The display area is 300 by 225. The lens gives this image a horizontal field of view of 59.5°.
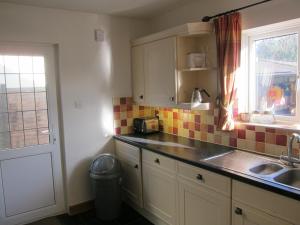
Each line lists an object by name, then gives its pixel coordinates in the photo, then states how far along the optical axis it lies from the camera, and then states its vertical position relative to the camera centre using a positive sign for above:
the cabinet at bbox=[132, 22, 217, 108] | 2.59 +0.27
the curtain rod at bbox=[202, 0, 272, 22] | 2.16 +0.69
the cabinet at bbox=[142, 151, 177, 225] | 2.41 -0.95
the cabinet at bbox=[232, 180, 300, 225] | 1.50 -0.74
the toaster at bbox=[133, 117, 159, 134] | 3.25 -0.43
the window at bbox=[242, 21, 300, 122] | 2.18 +0.16
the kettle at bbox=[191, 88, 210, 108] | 2.54 -0.09
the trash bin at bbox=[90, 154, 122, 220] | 2.81 -1.03
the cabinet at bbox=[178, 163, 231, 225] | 1.90 -0.84
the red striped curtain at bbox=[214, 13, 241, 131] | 2.31 +0.26
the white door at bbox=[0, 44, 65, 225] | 2.70 -0.45
